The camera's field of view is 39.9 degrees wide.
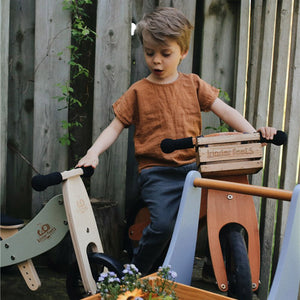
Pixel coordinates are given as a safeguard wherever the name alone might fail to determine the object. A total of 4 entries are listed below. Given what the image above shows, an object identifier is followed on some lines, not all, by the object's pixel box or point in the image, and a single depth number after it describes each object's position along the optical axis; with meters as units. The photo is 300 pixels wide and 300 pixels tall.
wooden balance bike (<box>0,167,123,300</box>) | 2.02
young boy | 2.19
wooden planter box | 1.39
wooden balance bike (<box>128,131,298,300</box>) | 1.74
